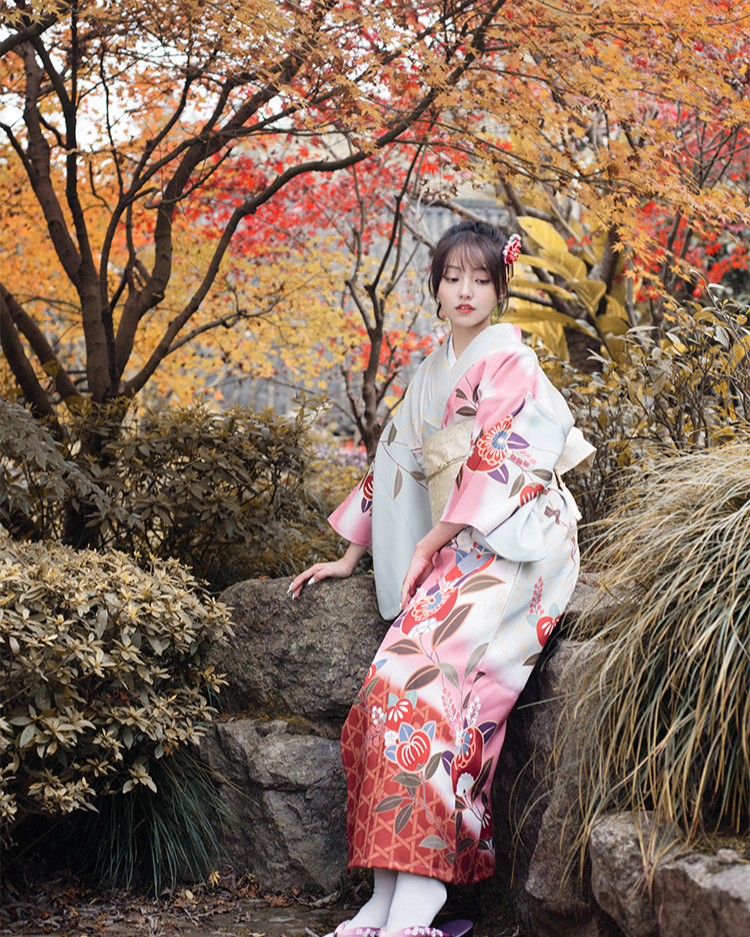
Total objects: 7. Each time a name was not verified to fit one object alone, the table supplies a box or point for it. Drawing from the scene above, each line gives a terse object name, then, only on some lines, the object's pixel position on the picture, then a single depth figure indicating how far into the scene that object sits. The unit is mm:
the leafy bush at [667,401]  3319
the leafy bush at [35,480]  3078
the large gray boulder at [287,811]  2709
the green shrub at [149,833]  2746
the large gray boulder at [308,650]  2885
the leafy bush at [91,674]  2354
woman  2156
